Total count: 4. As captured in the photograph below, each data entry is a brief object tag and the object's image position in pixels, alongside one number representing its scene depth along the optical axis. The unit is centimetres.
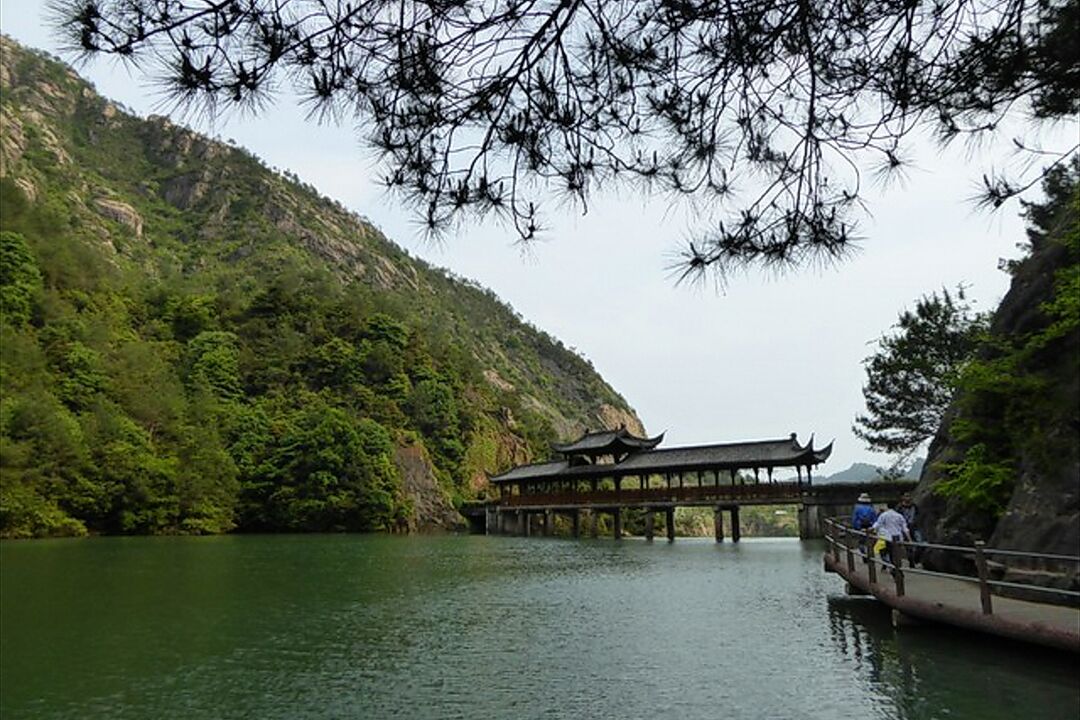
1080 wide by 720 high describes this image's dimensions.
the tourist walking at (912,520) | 1150
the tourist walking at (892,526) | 1072
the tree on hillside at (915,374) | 2950
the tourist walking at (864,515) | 1271
